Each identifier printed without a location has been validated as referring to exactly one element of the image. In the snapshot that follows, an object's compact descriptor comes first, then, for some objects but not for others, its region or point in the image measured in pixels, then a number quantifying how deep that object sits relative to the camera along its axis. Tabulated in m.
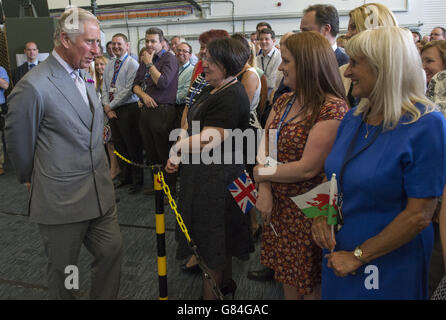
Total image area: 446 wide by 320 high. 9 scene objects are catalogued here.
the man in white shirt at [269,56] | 4.14
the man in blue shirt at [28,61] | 4.99
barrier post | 1.69
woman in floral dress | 1.36
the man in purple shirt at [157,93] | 3.64
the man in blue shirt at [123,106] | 4.00
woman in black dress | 1.70
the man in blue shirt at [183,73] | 4.03
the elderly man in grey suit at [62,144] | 1.45
